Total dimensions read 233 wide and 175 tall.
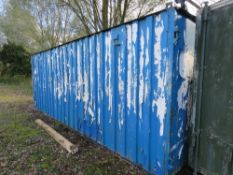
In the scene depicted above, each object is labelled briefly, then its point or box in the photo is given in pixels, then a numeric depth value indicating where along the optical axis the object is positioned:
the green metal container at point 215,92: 1.80
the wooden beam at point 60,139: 3.23
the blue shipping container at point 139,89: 2.02
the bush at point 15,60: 14.09
